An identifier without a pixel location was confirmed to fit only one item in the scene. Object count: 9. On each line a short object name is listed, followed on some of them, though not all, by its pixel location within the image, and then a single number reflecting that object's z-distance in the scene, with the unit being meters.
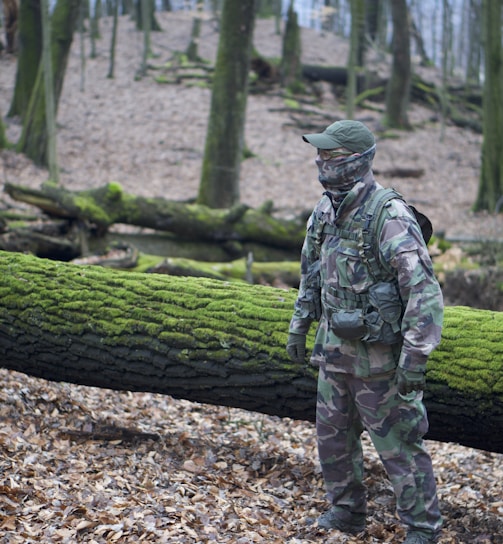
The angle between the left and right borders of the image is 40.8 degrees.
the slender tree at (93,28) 29.17
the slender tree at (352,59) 16.14
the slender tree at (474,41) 31.05
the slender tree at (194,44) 29.75
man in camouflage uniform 3.71
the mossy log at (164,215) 9.55
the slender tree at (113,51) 25.77
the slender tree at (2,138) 18.08
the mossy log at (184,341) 4.65
